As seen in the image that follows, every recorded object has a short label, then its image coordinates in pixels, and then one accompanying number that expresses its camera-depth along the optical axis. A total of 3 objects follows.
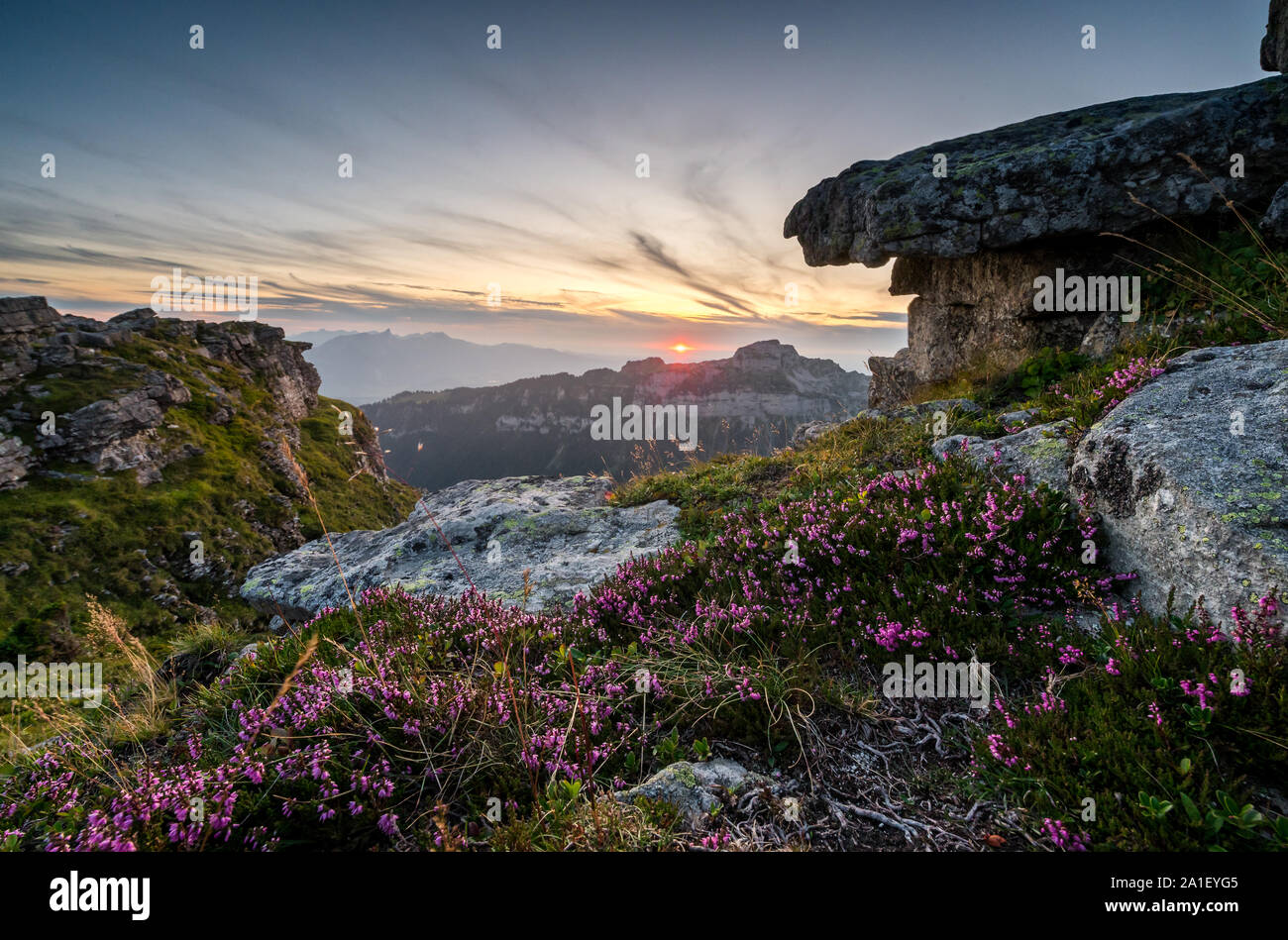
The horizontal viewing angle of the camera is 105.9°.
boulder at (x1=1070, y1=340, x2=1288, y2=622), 3.14
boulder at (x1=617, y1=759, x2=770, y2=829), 2.54
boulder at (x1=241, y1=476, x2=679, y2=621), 6.30
